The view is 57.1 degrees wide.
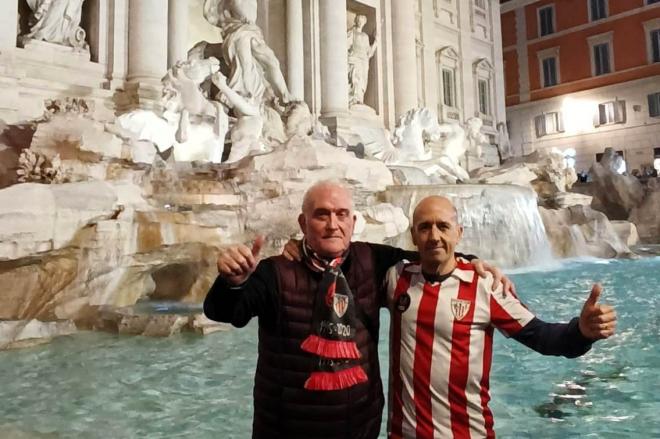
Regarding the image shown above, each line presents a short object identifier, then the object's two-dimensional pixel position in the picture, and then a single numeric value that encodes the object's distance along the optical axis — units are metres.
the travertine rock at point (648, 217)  13.70
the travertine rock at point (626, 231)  11.37
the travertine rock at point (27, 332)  3.83
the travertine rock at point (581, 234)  9.85
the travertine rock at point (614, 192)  14.80
